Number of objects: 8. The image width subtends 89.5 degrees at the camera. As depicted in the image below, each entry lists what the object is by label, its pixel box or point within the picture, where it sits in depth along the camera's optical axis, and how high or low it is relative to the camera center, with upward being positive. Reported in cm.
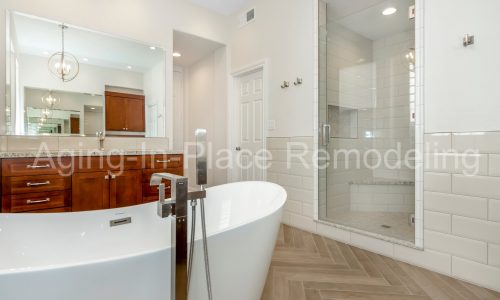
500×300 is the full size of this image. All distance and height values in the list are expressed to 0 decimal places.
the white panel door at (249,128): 343 +30
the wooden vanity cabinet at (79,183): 194 -29
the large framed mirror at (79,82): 241 +74
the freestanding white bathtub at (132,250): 70 -42
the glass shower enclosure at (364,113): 255 +41
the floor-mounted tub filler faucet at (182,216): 85 -24
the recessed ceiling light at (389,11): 248 +140
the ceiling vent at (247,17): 349 +187
